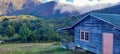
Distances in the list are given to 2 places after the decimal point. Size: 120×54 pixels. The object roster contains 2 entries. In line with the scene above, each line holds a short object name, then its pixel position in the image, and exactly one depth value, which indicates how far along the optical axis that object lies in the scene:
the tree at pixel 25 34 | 14.77
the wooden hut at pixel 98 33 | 6.88
